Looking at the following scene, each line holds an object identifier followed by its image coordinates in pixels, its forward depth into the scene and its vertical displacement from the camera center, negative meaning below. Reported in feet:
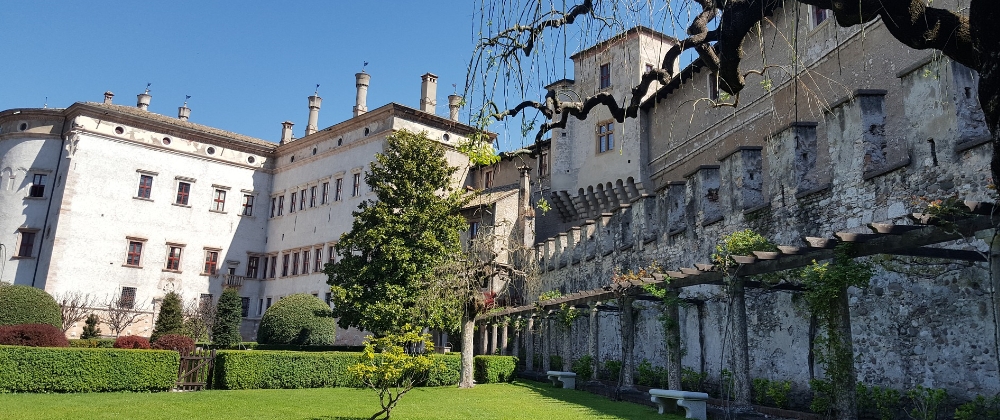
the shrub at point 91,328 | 105.04 +3.69
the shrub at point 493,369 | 70.03 -0.37
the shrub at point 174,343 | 66.69 +1.19
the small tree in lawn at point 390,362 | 36.45 -0.01
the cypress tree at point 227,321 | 100.27 +5.04
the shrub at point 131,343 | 72.66 +1.16
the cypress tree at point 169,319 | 97.76 +4.99
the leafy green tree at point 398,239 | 78.54 +13.95
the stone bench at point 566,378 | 62.69 -0.91
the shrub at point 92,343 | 82.66 +1.11
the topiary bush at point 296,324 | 97.50 +4.74
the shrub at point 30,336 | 59.31 +1.25
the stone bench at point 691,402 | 37.55 -1.61
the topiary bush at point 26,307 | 80.59 +5.06
